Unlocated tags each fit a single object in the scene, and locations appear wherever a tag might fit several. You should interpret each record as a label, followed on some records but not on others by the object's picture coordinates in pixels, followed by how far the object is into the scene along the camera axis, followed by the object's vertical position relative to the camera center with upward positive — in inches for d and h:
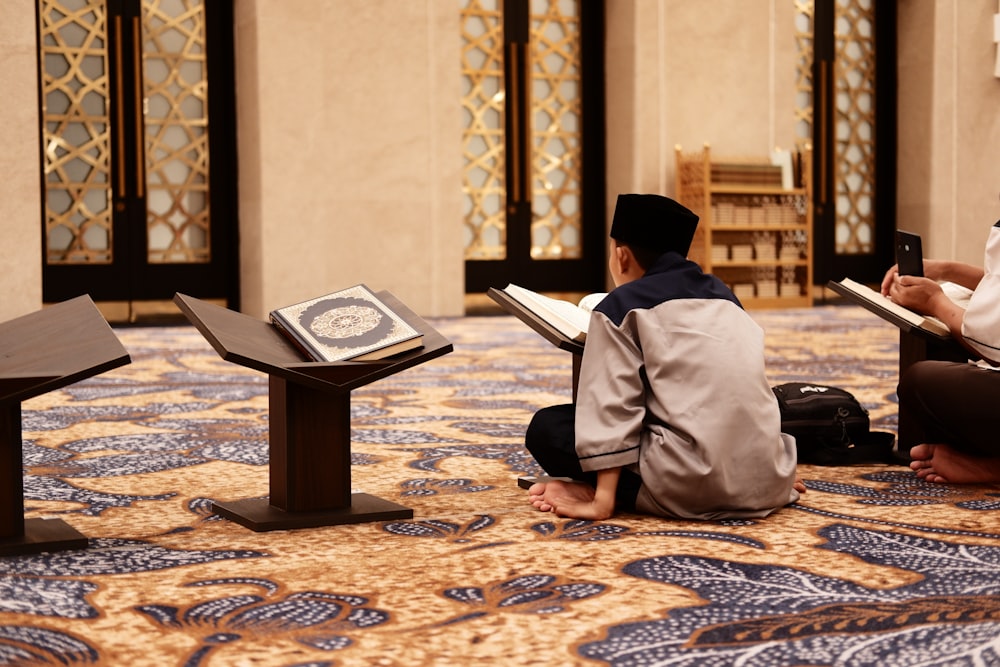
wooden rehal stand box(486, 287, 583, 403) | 121.6 -10.7
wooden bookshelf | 440.1 -4.4
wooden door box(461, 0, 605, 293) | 431.2 +24.7
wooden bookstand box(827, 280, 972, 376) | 136.3 -15.2
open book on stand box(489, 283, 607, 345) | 122.4 -9.7
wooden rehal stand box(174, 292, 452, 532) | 109.6 -19.0
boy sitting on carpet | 109.6 -16.0
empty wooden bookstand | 96.6 -12.0
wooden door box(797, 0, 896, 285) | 487.2 +32.2
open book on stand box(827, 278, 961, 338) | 135.3 -11.1
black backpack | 145.9 -25.3
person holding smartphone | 125.1 -18.1
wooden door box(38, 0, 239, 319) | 376.2 +21.5
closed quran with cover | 112.3 -10.3
